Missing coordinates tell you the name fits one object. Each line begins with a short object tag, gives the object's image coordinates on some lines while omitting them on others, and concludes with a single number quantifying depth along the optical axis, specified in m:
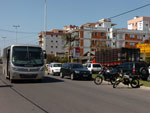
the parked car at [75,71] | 21.66
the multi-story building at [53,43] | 106.25
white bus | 17.09
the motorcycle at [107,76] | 17.81
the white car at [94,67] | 31.08
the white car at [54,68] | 29.09
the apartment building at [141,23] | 98.62
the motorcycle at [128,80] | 15.89
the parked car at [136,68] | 20.42
